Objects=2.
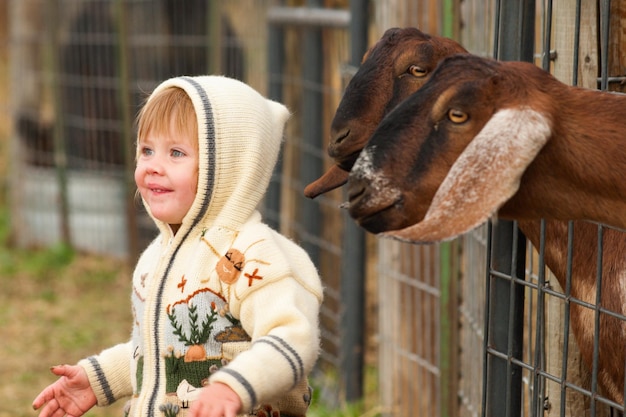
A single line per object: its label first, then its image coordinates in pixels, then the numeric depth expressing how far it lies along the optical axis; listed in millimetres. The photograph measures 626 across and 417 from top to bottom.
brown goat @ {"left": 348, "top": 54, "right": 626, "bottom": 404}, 3945
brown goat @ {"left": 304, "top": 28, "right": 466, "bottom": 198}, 5207
